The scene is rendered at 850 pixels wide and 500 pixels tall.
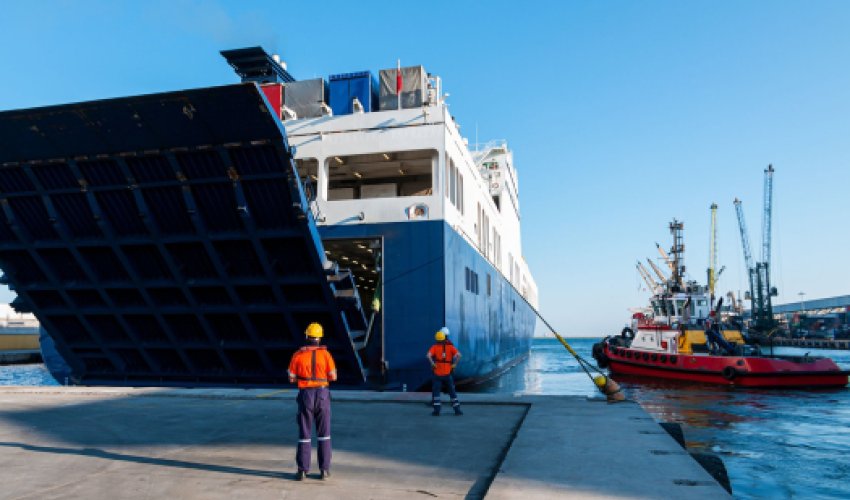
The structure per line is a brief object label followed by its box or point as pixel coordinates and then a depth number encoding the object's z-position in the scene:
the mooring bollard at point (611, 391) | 11.27
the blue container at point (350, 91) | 18.39
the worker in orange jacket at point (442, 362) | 10.30
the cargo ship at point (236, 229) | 12.55
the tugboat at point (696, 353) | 24.53
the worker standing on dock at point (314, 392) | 5.86
